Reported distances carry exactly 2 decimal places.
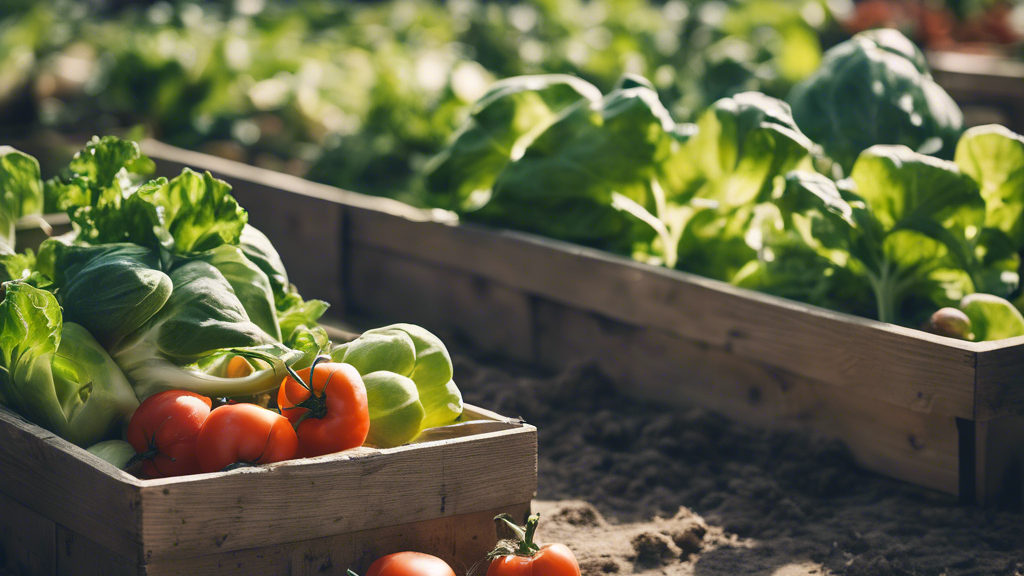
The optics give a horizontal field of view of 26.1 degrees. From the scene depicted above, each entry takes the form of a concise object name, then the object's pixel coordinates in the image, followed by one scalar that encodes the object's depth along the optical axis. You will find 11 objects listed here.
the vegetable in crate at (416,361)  1.99
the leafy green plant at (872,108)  2.53
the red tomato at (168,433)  1.88
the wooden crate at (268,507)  1.82
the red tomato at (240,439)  1.85
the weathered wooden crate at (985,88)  4.89
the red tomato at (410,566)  1.86
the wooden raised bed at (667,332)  2.19
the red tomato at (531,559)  1.87
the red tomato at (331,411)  1.87
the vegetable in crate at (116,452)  1.89
